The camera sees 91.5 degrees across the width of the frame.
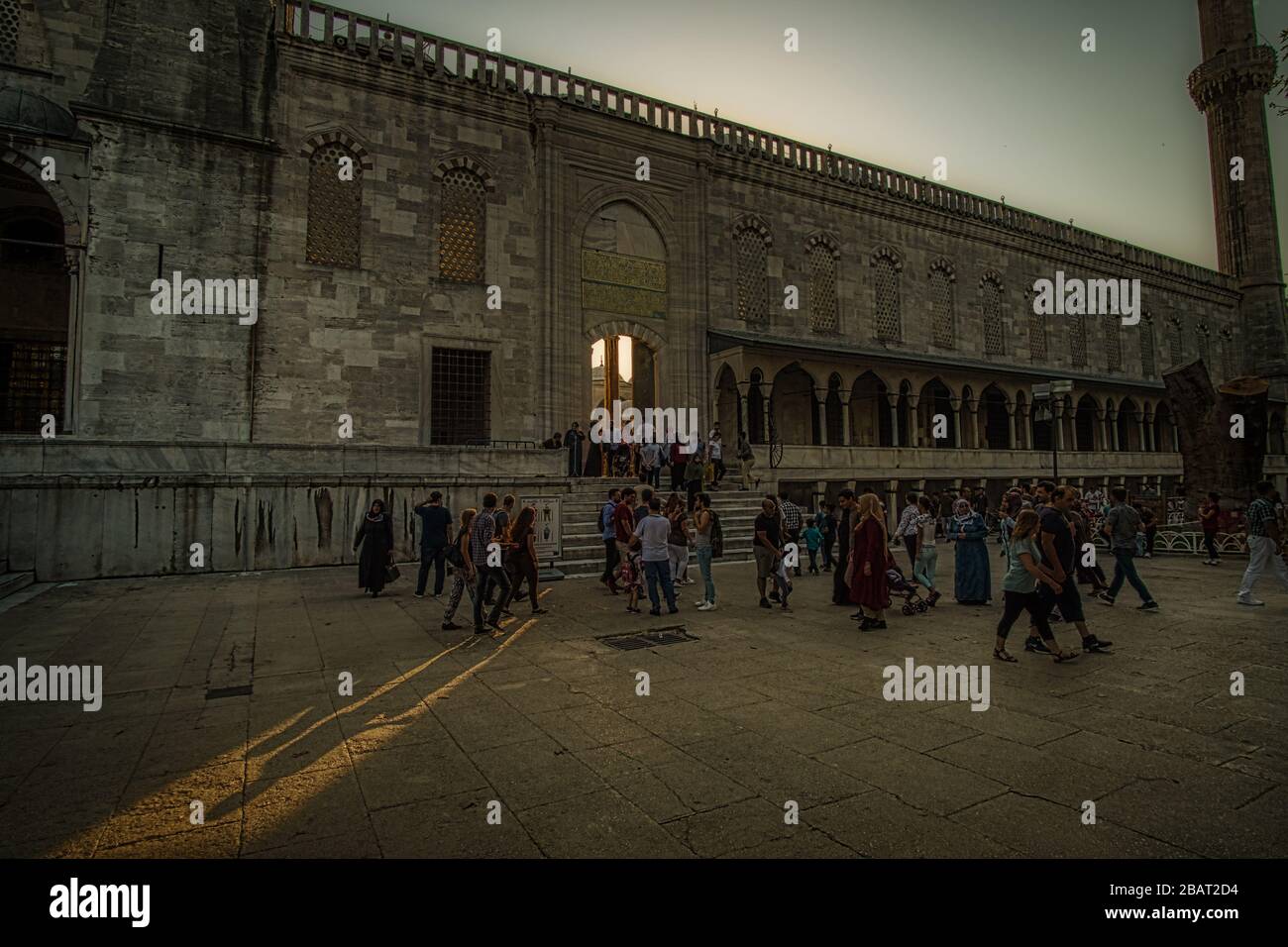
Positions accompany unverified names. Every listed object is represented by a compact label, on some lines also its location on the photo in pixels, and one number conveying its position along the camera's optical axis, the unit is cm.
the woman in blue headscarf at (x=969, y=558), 1023
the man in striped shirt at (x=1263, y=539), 910
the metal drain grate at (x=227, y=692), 596
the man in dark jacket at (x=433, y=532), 1141
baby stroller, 966
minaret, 4022
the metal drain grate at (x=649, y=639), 790
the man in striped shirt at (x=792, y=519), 1614
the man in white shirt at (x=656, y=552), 972
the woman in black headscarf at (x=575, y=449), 1911
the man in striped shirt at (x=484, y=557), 891
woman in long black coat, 1134
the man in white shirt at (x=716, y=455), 2041
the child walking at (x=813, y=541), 1450
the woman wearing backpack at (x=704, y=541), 1039
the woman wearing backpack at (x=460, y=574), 886
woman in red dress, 858
